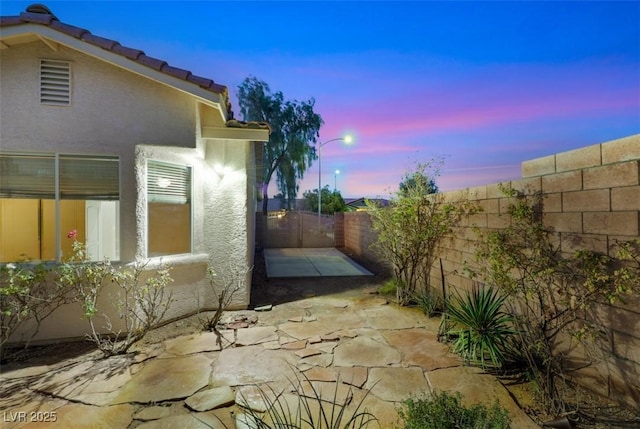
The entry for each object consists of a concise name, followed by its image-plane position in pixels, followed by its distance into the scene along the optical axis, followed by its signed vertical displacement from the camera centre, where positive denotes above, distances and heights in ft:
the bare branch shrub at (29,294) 14.37 -4.24
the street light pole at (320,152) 63.40 +16.23
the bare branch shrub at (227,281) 21.04 -4.99
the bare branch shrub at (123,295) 15.56 -4.68
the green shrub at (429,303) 20.86 -6.83
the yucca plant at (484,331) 13.29 -5.89
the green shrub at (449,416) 8.11 -6.04
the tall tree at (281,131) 87.40 +26.05
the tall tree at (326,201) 92.79 +4.44
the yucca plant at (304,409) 9.90 -7.27
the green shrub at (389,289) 26.23 -7.04
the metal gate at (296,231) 59.11 -3.72
